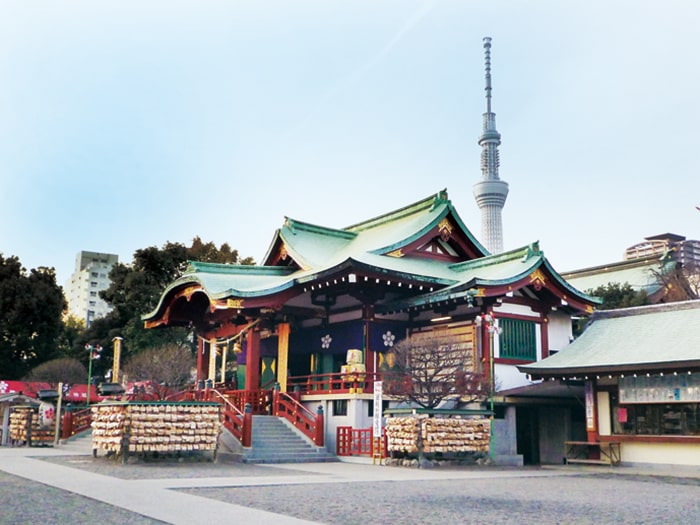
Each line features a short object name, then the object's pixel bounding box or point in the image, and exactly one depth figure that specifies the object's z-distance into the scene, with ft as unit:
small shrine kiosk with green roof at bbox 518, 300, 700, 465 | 74.18
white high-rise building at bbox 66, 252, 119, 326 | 474.90
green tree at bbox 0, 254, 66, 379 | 186.91
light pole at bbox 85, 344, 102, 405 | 169.66
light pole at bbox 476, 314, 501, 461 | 79.66
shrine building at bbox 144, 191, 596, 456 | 89.92
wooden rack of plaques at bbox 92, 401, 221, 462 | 71.82
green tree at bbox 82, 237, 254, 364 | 170.50
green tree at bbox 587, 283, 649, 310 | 135.03
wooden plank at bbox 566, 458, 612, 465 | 80.11
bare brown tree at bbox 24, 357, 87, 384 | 168.04
